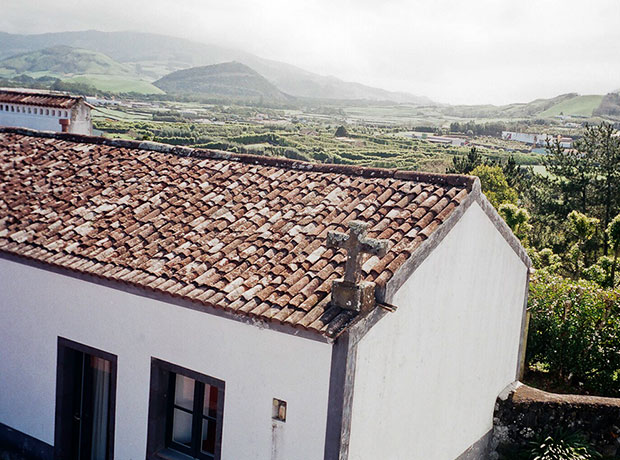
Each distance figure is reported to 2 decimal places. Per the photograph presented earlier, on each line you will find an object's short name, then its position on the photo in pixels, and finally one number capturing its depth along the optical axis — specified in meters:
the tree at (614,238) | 19.19
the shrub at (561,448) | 10.44
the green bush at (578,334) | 13.99
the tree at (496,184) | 35.03
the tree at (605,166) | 30.25
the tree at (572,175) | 31.14
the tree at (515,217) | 21.48
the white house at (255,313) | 7.01
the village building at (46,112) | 17.28
